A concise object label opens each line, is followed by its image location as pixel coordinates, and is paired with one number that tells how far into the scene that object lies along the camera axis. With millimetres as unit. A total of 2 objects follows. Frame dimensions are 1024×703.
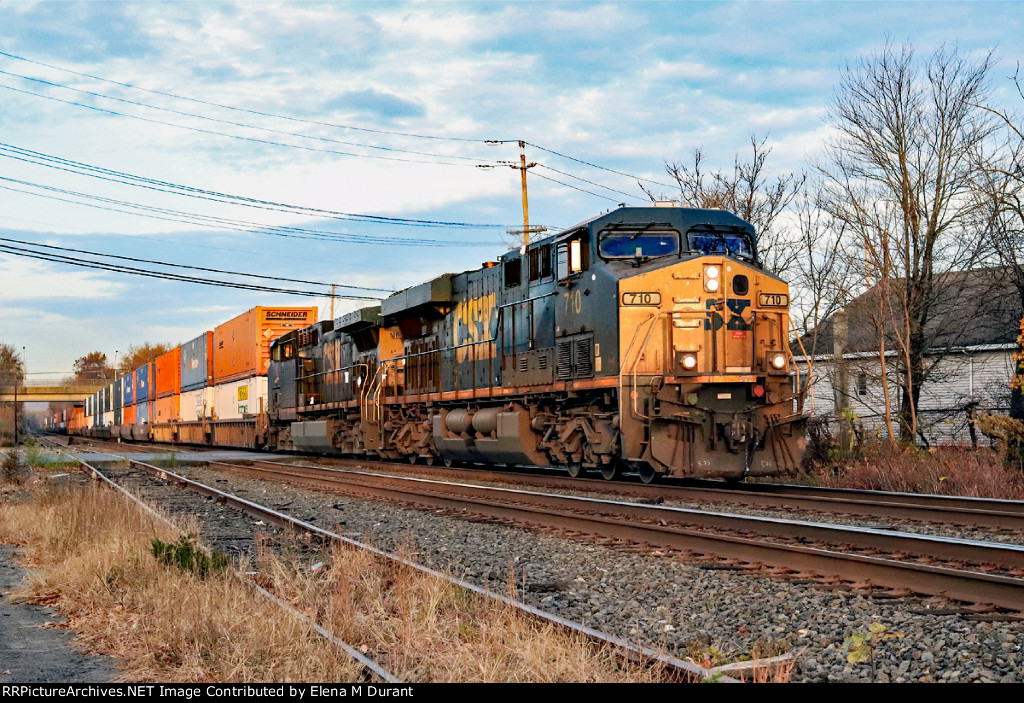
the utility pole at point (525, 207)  29950
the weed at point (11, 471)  18359
